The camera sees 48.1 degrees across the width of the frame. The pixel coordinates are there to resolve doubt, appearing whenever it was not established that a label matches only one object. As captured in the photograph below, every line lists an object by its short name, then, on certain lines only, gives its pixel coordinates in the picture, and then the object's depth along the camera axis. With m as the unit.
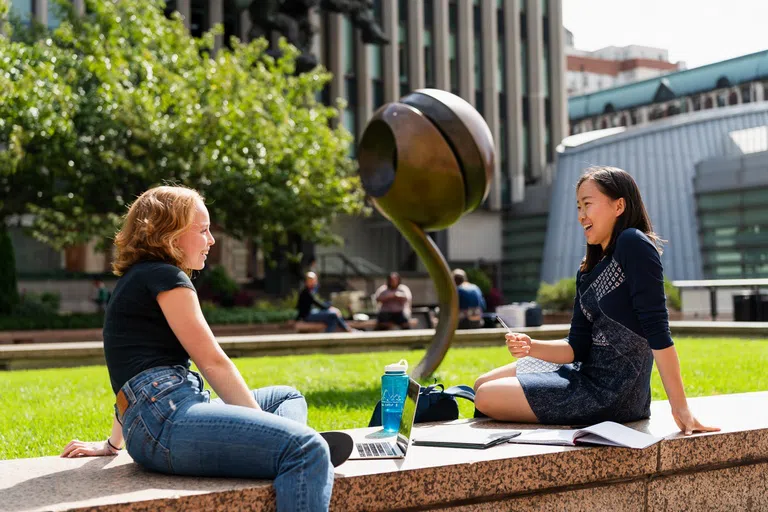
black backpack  4.36
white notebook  3.59
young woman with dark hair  4.02
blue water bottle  3.92
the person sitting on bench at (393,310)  16.16
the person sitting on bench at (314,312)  16.75
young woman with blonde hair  2.91
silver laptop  3.43
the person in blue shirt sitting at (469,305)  15.09
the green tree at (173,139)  20.28
